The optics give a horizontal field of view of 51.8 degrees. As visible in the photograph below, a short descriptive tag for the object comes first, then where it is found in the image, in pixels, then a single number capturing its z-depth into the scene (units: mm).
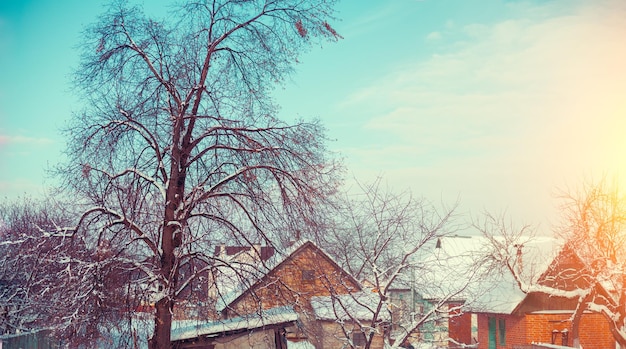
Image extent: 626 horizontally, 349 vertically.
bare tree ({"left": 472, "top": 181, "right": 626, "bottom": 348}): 15539
